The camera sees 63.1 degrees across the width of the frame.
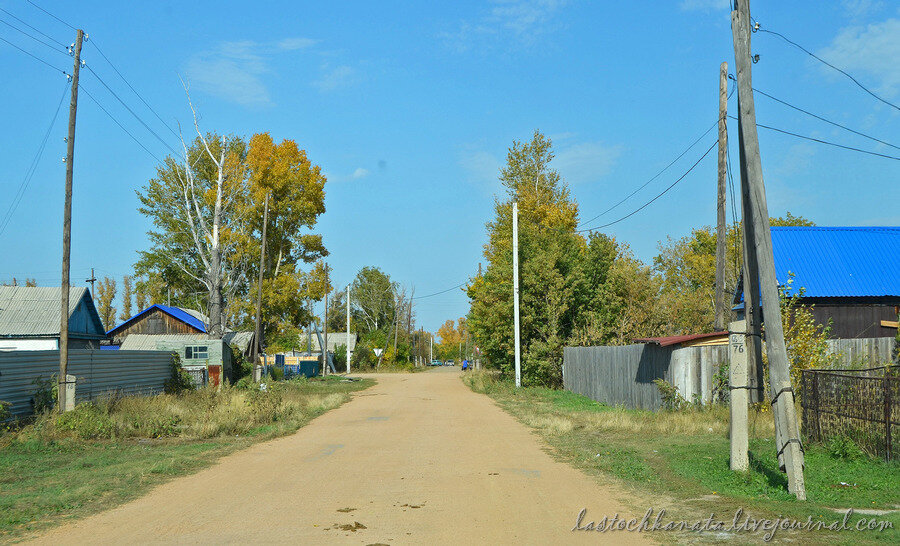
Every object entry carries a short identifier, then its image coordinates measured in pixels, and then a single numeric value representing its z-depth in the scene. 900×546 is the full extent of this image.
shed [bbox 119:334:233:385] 32.84
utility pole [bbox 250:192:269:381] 34.12
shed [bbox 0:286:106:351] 36.44
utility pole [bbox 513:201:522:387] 35.09
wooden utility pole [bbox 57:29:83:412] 18.42
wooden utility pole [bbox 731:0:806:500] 9.42
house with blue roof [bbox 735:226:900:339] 24.25
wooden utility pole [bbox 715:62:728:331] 20.83
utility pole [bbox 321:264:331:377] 55.92
